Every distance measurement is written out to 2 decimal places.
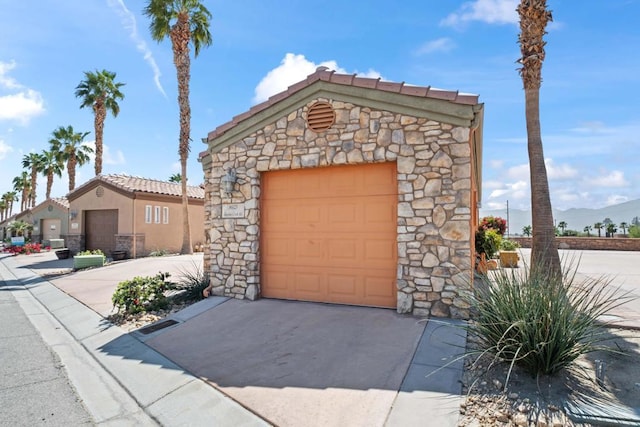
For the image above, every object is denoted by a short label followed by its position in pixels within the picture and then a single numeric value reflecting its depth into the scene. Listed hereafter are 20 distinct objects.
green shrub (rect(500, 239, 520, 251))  15.70
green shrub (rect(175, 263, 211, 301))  8.29
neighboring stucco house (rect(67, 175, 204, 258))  17.94
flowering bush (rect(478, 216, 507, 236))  18.42
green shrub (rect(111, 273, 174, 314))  7.46
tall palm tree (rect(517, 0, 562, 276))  7.98
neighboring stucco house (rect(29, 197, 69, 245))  27.33
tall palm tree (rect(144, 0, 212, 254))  17.88
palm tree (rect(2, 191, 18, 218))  57.59
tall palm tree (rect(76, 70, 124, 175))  24.47
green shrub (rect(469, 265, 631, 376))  3.81
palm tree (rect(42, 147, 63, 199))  34.79
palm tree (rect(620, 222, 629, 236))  30.31
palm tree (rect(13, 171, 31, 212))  47.25
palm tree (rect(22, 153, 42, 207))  36.06
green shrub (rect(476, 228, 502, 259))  12.69
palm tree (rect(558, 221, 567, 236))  36.45
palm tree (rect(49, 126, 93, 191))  30.26
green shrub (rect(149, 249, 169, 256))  18.42
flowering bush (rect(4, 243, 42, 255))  24.15
